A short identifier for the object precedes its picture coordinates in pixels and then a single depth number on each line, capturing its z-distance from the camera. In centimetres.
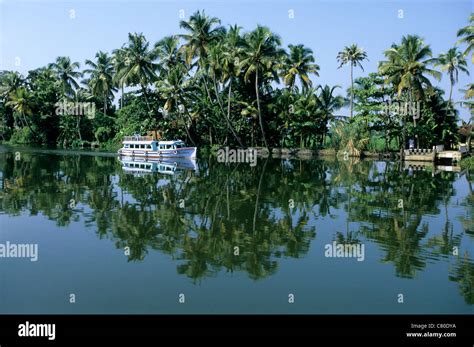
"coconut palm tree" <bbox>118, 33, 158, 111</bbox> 5250
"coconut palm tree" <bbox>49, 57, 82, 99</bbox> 7238
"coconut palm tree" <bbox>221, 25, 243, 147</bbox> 4841
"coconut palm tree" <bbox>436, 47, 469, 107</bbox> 5669
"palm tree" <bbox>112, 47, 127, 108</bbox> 5406
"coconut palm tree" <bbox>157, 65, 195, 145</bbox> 5188
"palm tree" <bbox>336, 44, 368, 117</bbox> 6128
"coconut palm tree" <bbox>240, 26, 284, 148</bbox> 4759
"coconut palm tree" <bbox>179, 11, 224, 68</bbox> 4894
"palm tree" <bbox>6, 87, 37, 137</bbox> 6656
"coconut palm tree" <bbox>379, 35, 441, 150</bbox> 4450
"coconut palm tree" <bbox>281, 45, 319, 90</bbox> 5484
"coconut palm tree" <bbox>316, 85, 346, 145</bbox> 5716
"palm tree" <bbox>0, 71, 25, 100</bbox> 7031
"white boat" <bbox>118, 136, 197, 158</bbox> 4528
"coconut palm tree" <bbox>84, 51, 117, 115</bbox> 6806
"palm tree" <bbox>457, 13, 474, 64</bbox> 3734
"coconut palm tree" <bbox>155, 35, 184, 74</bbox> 5569
